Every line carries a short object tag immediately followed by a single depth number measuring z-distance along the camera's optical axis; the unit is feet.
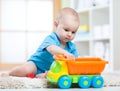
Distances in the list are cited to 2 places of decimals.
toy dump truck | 4.49
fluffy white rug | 4.56
